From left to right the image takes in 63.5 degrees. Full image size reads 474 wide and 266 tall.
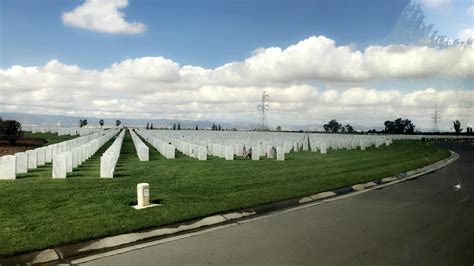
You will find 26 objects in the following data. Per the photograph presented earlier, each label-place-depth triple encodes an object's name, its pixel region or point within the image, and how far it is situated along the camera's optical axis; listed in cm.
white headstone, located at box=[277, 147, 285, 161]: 2008
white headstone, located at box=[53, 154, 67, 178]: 1200
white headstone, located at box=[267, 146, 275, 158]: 2239
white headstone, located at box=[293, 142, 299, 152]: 2932
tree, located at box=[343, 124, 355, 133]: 11408
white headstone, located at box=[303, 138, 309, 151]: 3033
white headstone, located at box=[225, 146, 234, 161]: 2008
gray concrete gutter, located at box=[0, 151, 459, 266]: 541
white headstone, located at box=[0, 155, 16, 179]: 1159
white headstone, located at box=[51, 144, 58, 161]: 1705
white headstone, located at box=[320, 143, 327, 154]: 2586
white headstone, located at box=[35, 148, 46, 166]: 1545
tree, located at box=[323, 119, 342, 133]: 12531
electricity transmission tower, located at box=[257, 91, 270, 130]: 5934
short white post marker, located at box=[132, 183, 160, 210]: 834
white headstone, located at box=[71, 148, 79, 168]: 1480
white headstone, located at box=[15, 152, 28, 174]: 1325
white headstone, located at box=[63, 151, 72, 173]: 1311
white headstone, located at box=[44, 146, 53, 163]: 1651
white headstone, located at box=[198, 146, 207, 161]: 1938
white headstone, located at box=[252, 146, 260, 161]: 2059
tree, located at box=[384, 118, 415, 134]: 10700
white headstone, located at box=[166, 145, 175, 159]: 2012
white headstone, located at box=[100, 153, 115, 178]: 1222
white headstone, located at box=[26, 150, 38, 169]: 1471
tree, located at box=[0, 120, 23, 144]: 2739
